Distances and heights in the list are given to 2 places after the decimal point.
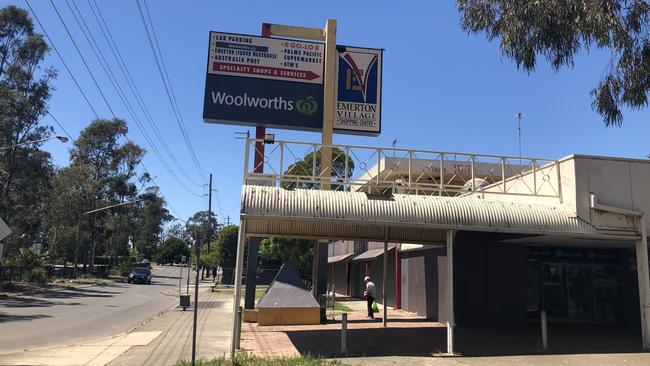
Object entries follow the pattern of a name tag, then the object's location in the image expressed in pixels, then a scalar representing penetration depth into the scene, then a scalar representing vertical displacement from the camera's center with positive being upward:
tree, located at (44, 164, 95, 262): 56.91 +6.18
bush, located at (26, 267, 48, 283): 41.03 -1.17
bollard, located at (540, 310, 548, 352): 13.29 -1.29
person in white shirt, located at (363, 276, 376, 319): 21.15 -0.91
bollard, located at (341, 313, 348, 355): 12.16 -1.48
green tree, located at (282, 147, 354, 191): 38.83 +8.13
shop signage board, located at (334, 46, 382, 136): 20.19 +6.77
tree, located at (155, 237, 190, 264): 113.75 +3.00
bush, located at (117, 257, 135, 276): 72.38 -0.60
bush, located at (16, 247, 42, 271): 41.32 +0.03
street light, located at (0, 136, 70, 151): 27.63 +6.15
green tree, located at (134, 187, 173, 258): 96.12 +8.94
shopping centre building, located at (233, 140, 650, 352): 12.95 +1.19
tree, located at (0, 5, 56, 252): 37.22 +10.13
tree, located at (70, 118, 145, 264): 62.38 +11.40
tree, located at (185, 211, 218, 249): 81.88 +8.46
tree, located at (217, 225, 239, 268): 62.53 +2.28
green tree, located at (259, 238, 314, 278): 44.50 +1.38
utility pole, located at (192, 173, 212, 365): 8.47 +0.27
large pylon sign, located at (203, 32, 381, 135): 19.81 +6.75
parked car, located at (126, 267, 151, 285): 56.66 -1.28
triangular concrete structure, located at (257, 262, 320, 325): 19.02 -1.25
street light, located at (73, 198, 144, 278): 52.31 +0.01
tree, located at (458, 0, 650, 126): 10.21 +4.78
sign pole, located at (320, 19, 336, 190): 19.81 +6.98
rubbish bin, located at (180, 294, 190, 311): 25.96 -1.72
